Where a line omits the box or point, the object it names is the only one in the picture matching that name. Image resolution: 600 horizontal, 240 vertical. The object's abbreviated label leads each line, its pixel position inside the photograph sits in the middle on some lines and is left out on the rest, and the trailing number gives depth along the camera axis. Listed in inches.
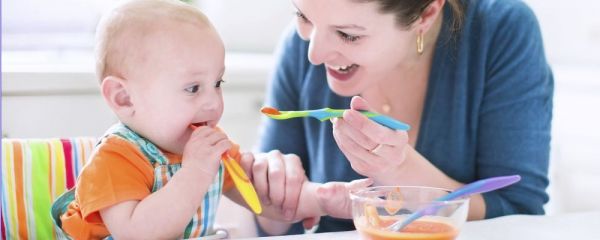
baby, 39.9
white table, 42.4
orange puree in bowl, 35.6
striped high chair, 47.5
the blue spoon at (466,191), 36.6
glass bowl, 36.2
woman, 51.1
